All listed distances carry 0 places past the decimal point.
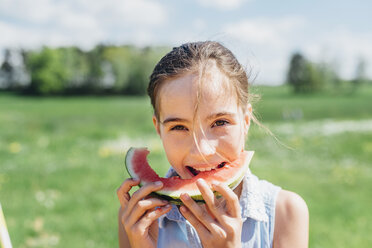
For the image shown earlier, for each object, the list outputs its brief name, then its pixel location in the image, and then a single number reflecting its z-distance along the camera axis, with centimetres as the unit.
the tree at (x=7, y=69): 4205
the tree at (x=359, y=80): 4927
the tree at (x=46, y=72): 4741
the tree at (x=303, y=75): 5144
